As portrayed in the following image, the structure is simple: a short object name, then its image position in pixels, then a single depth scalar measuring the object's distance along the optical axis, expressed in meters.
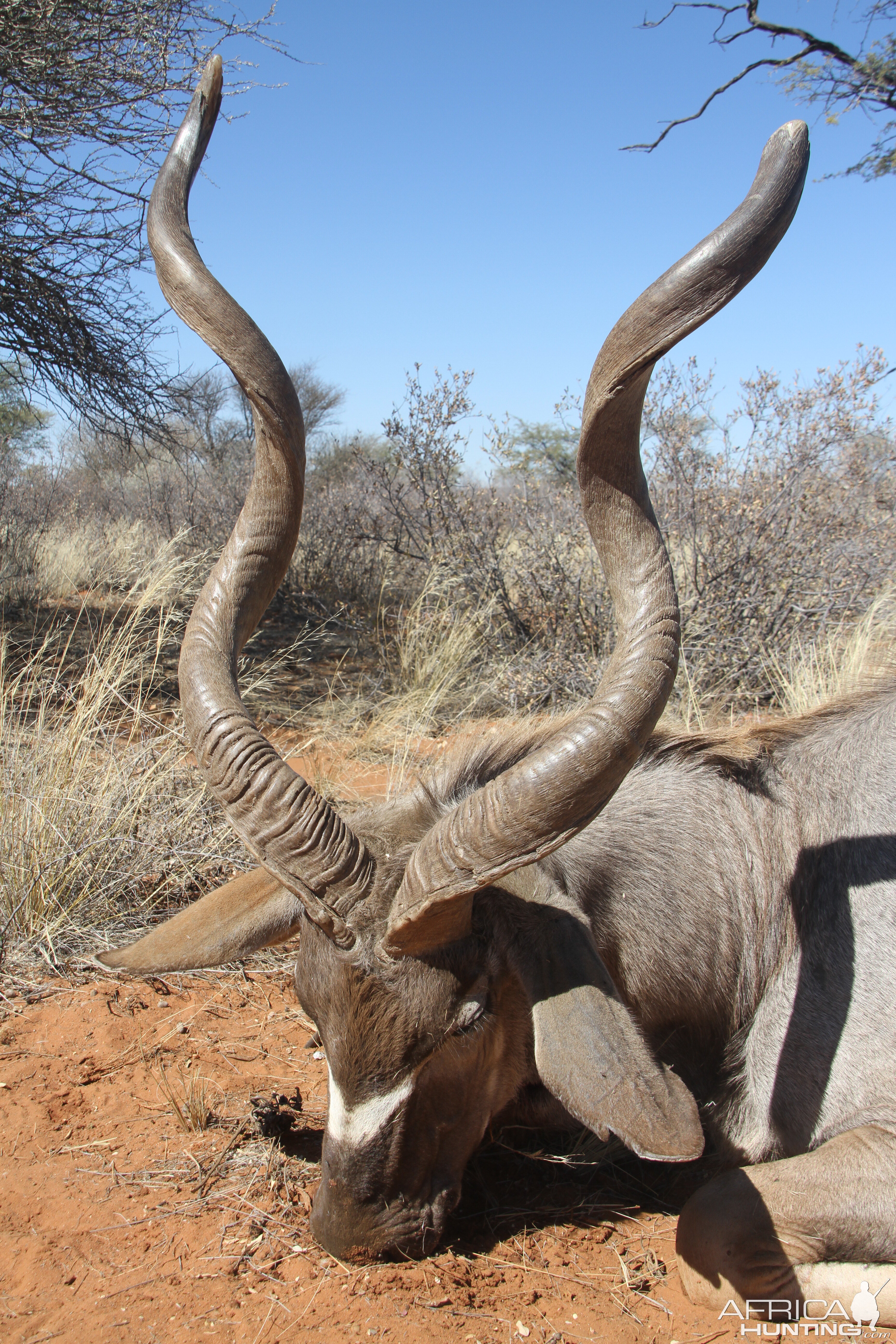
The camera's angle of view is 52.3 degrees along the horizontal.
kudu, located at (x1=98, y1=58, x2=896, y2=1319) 1.96
